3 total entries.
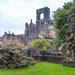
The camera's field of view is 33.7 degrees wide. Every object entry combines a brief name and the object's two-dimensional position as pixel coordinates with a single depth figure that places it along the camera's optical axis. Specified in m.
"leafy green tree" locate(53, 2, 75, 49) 19.74
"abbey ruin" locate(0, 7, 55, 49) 75.71
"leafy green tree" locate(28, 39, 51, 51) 41.27
